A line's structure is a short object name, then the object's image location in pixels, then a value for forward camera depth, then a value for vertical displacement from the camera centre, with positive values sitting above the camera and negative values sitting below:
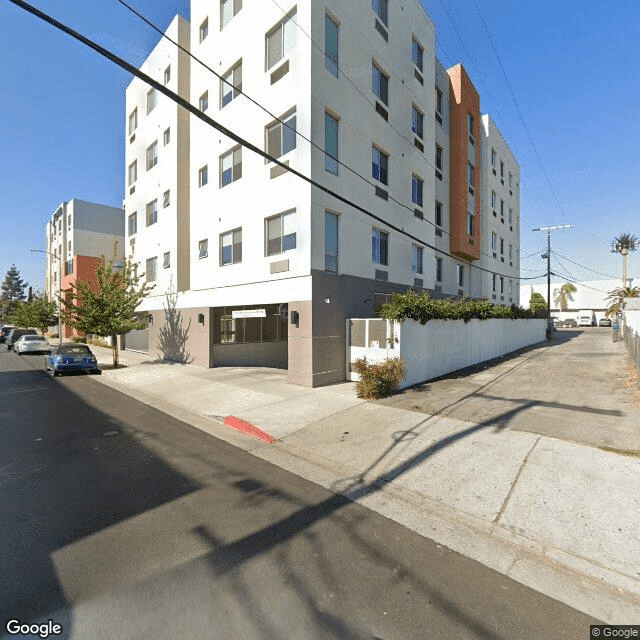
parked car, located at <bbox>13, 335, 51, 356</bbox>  24.15 -2.09
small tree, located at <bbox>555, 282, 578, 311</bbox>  72.88 +4.54
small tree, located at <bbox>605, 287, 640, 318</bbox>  42.62 +2.52
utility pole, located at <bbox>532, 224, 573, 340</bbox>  31.58 +5.30
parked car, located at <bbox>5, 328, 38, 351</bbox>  29.05 -1.80
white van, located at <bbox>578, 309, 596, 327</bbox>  61.41 -1.04
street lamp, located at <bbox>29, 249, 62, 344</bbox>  38.29 +4.81
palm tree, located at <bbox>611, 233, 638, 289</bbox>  58.00 +12.08
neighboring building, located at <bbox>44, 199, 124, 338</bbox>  37.09 +9.52
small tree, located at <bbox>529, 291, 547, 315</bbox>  45.64 +1.79
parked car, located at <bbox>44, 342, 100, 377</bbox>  14.82 -2.00
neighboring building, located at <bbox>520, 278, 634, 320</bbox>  70.50 +3.60
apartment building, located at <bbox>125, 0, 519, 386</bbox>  12.19 +6.16
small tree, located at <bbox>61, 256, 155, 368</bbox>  16.78 +0.43
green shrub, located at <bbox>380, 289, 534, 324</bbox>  11.43 +0.22
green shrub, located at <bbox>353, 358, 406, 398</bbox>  9.98 -1.93
